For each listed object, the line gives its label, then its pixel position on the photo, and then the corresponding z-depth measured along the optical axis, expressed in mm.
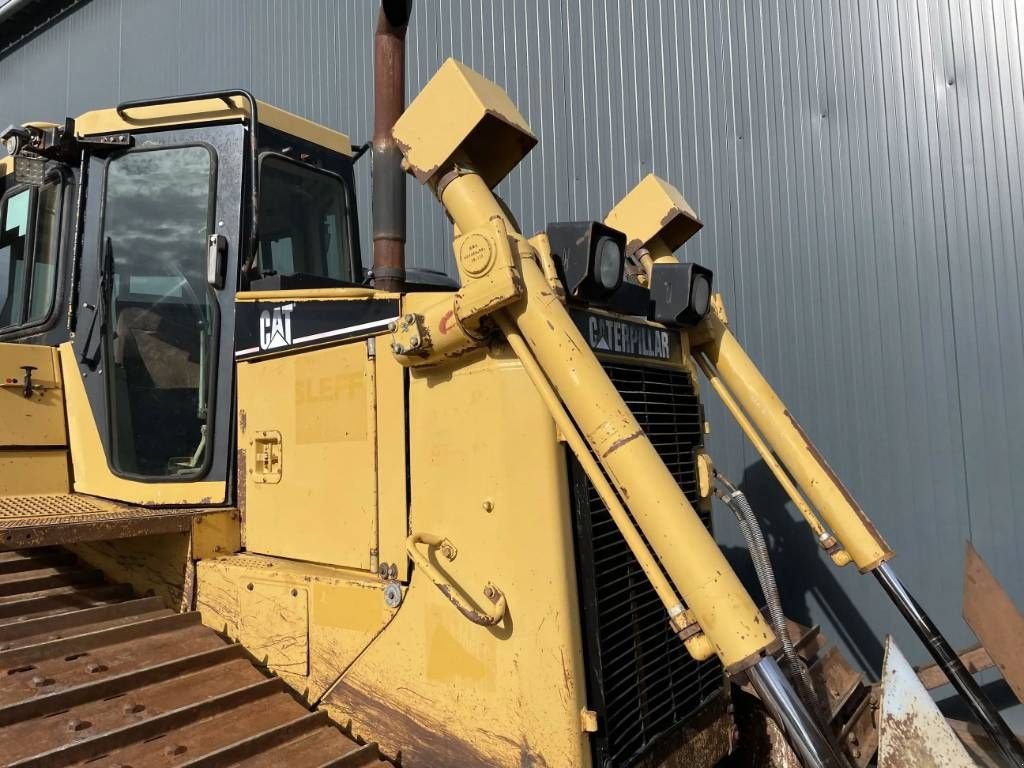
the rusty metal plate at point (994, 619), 2477
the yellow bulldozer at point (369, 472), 2012
